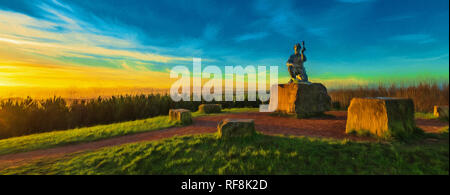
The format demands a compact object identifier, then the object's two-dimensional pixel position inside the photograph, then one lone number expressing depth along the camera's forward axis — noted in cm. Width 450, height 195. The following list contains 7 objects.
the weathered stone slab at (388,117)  516
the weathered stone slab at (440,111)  693
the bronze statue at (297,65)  1116
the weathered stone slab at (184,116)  947
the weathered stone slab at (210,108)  1388
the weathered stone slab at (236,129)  565
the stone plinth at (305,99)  979
